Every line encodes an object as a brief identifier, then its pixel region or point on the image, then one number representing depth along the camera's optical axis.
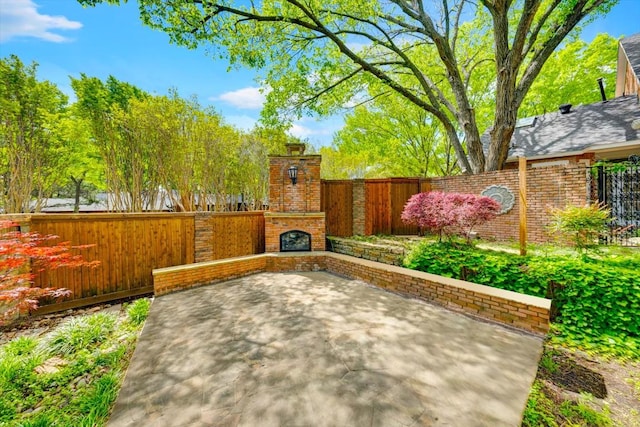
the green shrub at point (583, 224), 4.04
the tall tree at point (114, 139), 8.72
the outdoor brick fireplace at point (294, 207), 6.96
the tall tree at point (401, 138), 14.12
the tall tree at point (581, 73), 12.20
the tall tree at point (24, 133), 7.25
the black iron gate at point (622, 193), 4.79
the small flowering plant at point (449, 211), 5.06
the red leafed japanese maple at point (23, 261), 3.40
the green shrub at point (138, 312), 3.97
